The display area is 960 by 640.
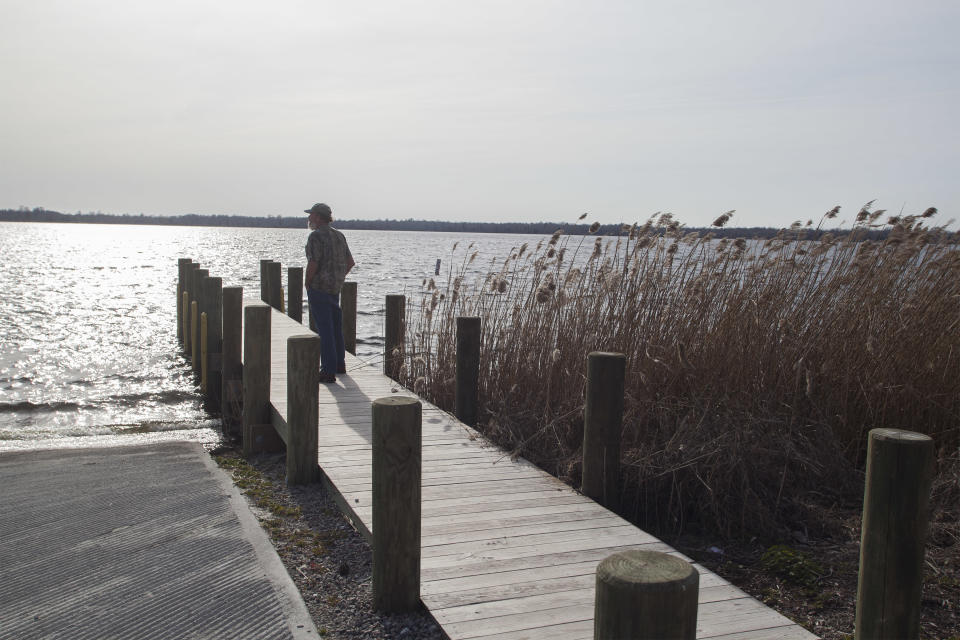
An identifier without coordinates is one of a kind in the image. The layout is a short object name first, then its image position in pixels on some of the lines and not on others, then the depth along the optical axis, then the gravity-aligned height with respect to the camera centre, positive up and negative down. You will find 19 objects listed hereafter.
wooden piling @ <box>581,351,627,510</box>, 4.59 -1.09
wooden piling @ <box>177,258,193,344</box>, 14.19 -0.95
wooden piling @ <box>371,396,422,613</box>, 3.29 -1.13
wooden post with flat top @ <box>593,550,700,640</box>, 1.82 -0.84
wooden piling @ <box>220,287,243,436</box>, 7.39 -1.10
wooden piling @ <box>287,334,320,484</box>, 5.24 -1.12
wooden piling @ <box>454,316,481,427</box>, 6.54 -1.09
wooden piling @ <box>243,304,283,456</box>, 6.31 -1.24
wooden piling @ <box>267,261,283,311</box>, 12.17 -0.79
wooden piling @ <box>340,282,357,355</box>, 10.57 -1.05
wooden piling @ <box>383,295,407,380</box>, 9.31 -1.07
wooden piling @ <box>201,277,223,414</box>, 9.27 -1.29
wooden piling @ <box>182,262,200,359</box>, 12.96 -1.25
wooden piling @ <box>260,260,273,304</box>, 12.48 -0.76
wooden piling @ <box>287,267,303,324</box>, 11.78 -0.88
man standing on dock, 7.65 -0.39
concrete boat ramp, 3.55 -1.80
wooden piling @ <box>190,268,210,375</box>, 11.06 -1.10
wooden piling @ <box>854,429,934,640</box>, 2.47 -0.90
